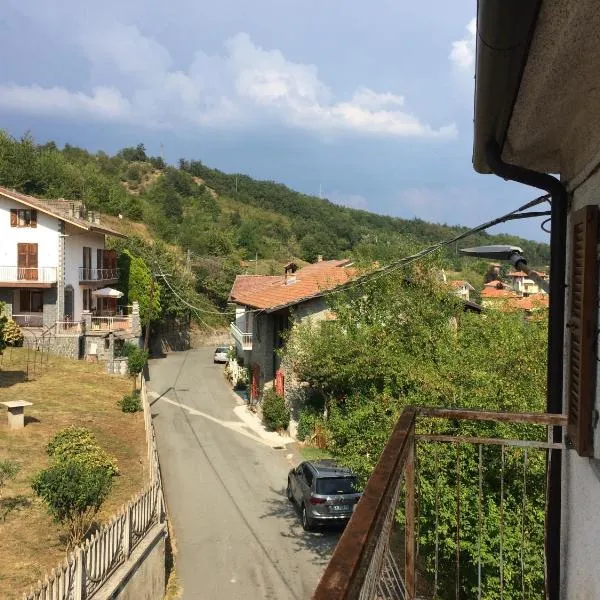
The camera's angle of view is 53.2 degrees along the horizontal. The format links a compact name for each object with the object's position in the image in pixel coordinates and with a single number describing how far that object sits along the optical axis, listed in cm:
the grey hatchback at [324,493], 1385
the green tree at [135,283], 4331
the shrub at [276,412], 2336
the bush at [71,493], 1059
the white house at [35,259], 3192
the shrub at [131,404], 2272
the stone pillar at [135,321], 3447
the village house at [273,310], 2184
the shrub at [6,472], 1256
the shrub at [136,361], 2931
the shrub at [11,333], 2234
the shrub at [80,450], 1497
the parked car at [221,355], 4322
